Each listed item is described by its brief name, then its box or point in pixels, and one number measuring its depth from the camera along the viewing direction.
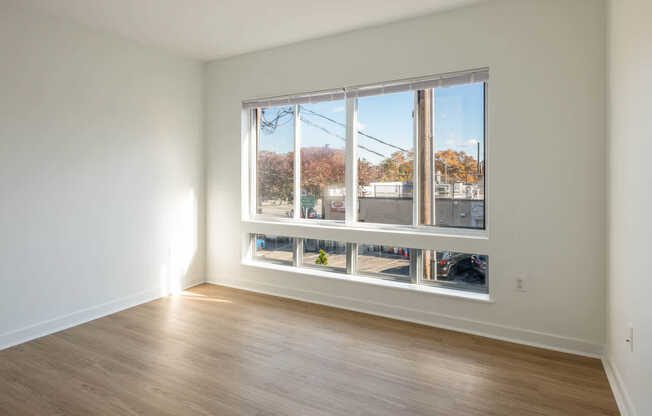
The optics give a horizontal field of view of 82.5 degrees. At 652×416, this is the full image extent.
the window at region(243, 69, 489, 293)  3.12
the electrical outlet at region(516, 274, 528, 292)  2.83
